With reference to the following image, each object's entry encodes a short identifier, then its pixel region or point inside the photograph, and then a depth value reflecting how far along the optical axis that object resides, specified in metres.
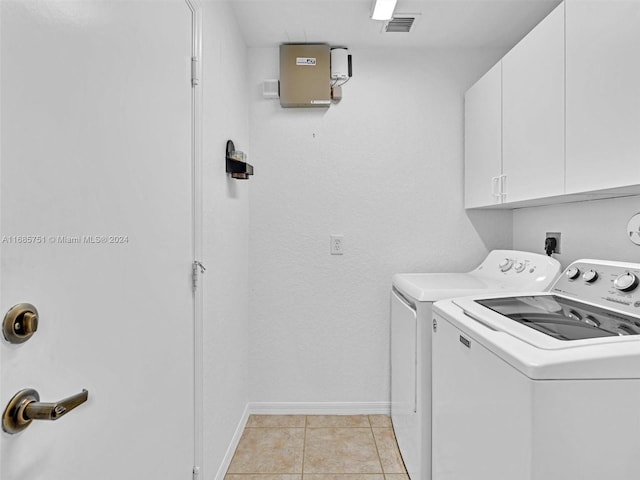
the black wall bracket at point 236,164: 2.03
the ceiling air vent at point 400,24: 2.24
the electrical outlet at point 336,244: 2.63
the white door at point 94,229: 0.69
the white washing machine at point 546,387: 0.90
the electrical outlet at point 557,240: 2.10
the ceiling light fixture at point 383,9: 1.97
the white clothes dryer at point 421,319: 1.80
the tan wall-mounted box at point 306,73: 2.51
